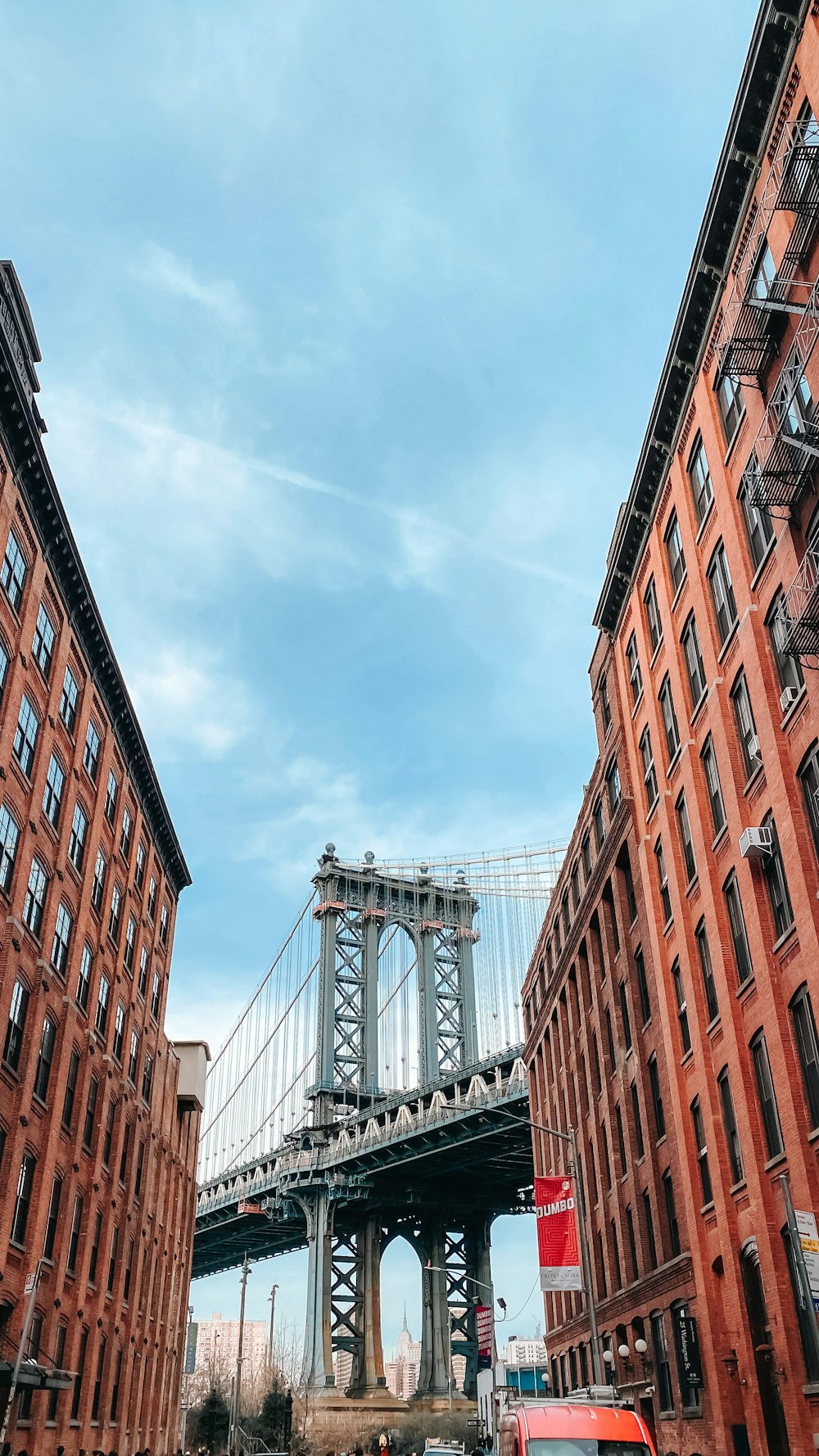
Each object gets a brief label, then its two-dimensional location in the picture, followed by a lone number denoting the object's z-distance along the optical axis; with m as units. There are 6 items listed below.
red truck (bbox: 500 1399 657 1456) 17.22
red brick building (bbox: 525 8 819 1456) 23.69
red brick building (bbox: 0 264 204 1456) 31.47
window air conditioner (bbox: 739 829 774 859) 25.30
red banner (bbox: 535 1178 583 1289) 30.77
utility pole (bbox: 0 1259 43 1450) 26.19
